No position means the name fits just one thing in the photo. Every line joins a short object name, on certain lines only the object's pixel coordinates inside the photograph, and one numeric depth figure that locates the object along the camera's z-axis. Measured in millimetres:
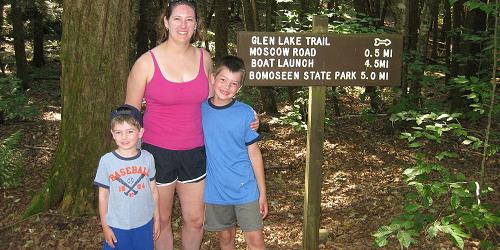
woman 3141
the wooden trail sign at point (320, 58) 3725
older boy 3273
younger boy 3021
